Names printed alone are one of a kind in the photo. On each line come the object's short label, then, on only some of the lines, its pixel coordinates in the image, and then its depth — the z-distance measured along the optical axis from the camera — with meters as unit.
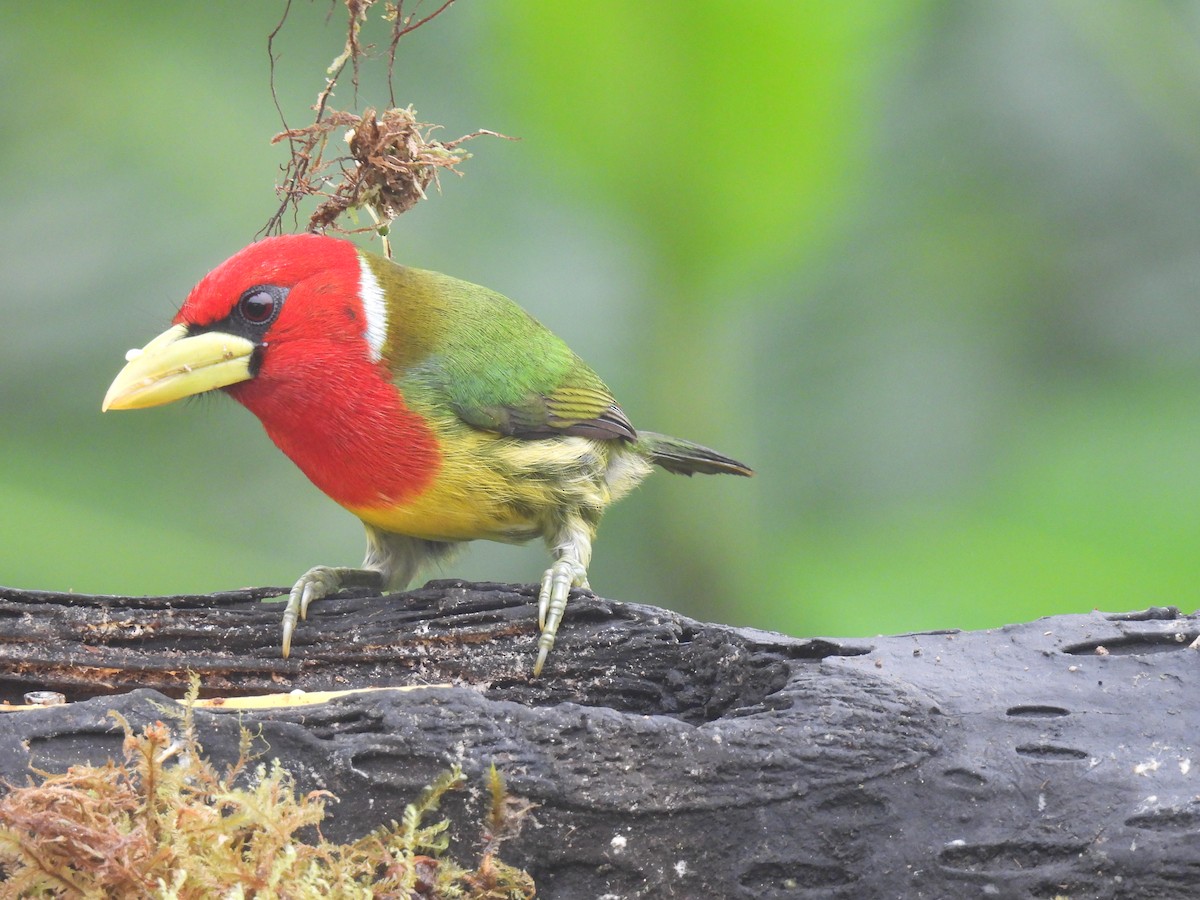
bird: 4.39
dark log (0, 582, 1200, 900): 4.33
